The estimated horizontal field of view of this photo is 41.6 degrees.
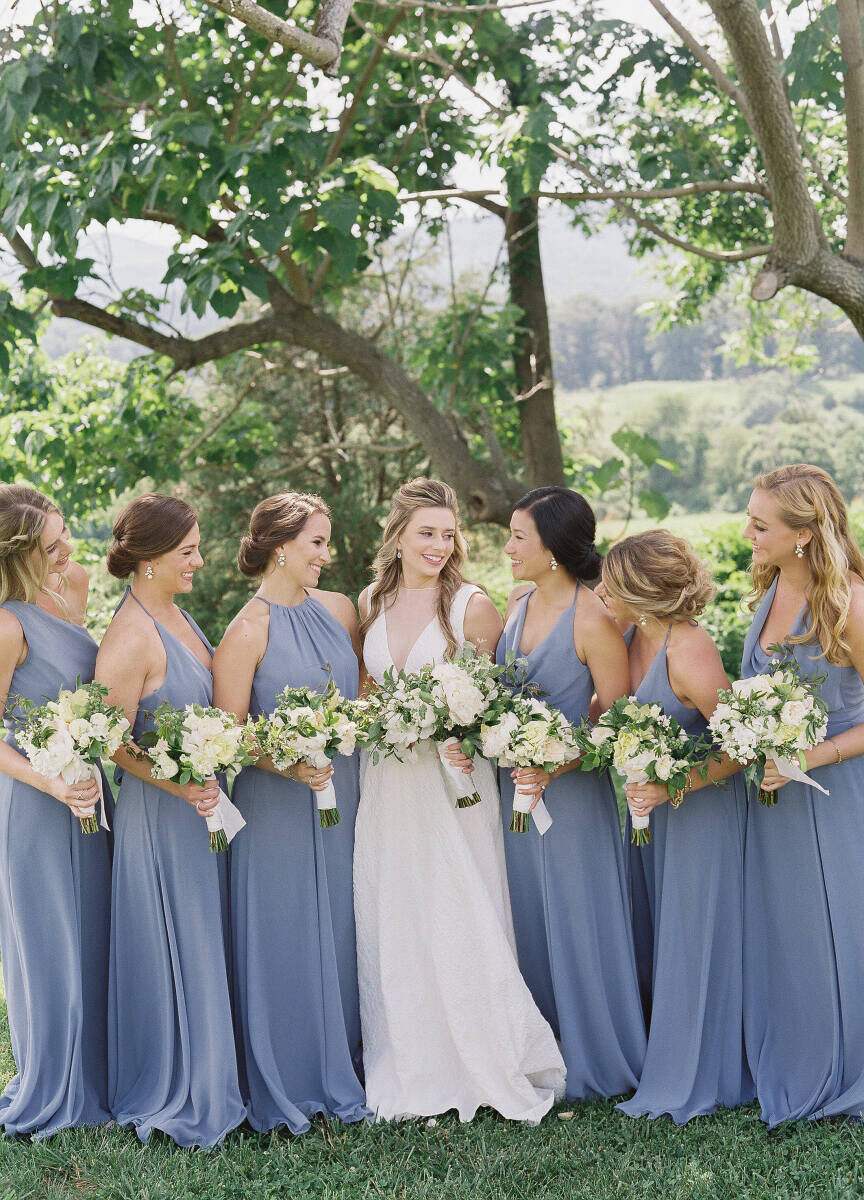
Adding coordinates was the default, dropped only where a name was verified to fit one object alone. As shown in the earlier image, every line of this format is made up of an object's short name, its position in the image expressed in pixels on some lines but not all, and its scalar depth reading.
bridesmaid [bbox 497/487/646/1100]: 4.55
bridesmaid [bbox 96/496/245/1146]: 4.28
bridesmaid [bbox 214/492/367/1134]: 4.46
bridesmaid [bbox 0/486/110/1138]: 4.24
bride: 4.45
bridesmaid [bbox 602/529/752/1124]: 4.30
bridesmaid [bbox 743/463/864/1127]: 4.14
